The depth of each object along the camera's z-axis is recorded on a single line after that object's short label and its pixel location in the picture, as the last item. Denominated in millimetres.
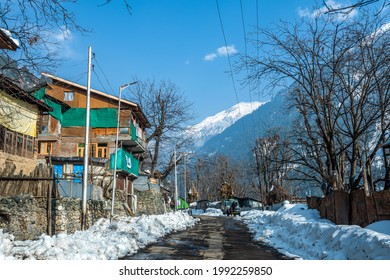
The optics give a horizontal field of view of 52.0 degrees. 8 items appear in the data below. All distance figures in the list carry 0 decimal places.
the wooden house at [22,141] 23062
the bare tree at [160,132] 47812
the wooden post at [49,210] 17628
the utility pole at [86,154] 17609
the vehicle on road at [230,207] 58875
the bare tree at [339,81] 16906
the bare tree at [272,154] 50531
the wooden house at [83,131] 35500
